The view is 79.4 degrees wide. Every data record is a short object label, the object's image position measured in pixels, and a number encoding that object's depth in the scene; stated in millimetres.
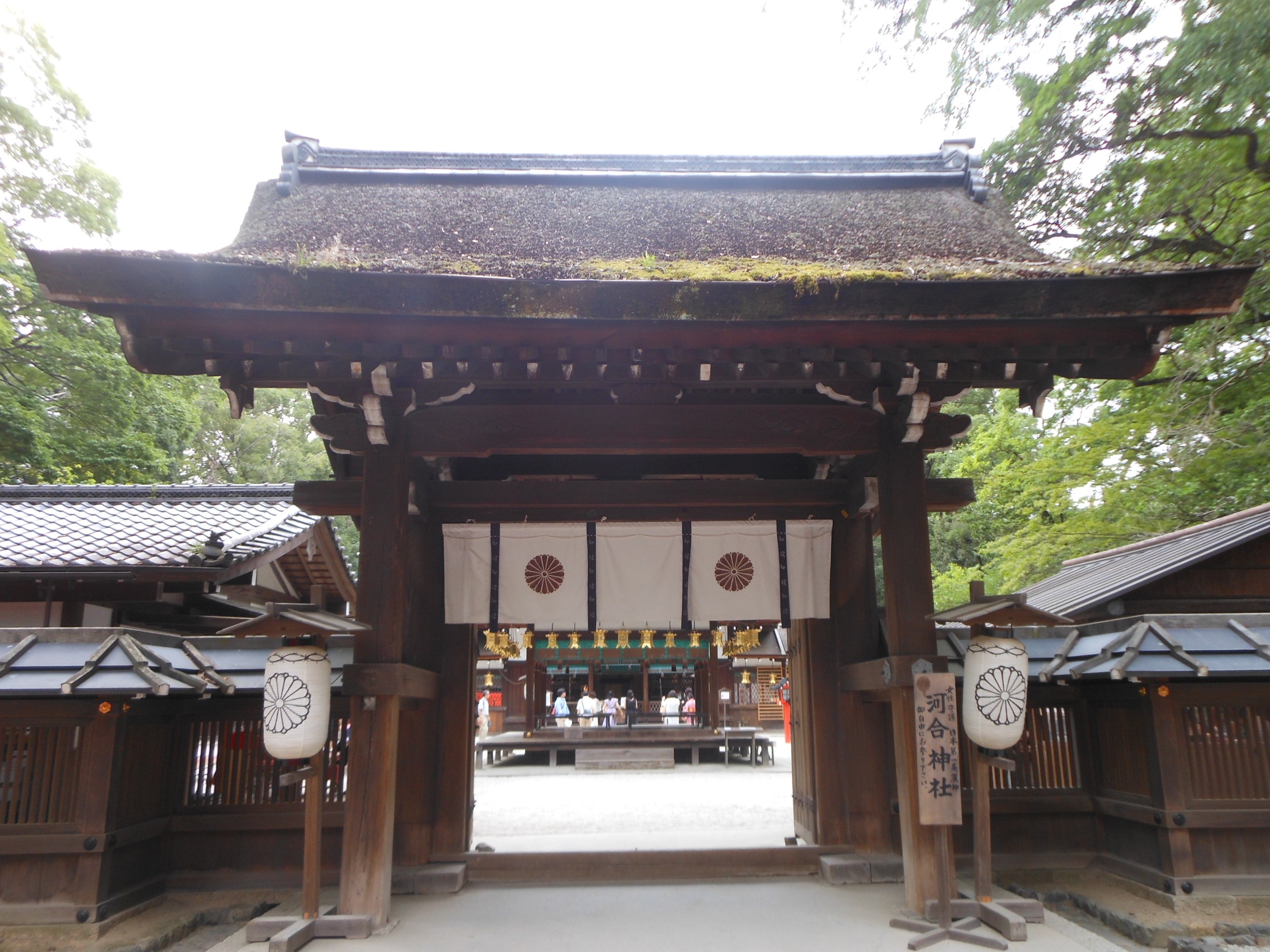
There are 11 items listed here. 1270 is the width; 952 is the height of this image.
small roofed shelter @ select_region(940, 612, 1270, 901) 5352
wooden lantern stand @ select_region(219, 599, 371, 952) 4684
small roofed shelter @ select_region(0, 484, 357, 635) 9148
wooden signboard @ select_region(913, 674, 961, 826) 4770
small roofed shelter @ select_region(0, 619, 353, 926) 5113
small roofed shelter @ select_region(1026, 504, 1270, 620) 8391
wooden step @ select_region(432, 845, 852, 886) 6301
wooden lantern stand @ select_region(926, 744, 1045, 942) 4824
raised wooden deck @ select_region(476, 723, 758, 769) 18234
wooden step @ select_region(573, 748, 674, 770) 17812
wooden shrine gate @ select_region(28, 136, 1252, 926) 4508
